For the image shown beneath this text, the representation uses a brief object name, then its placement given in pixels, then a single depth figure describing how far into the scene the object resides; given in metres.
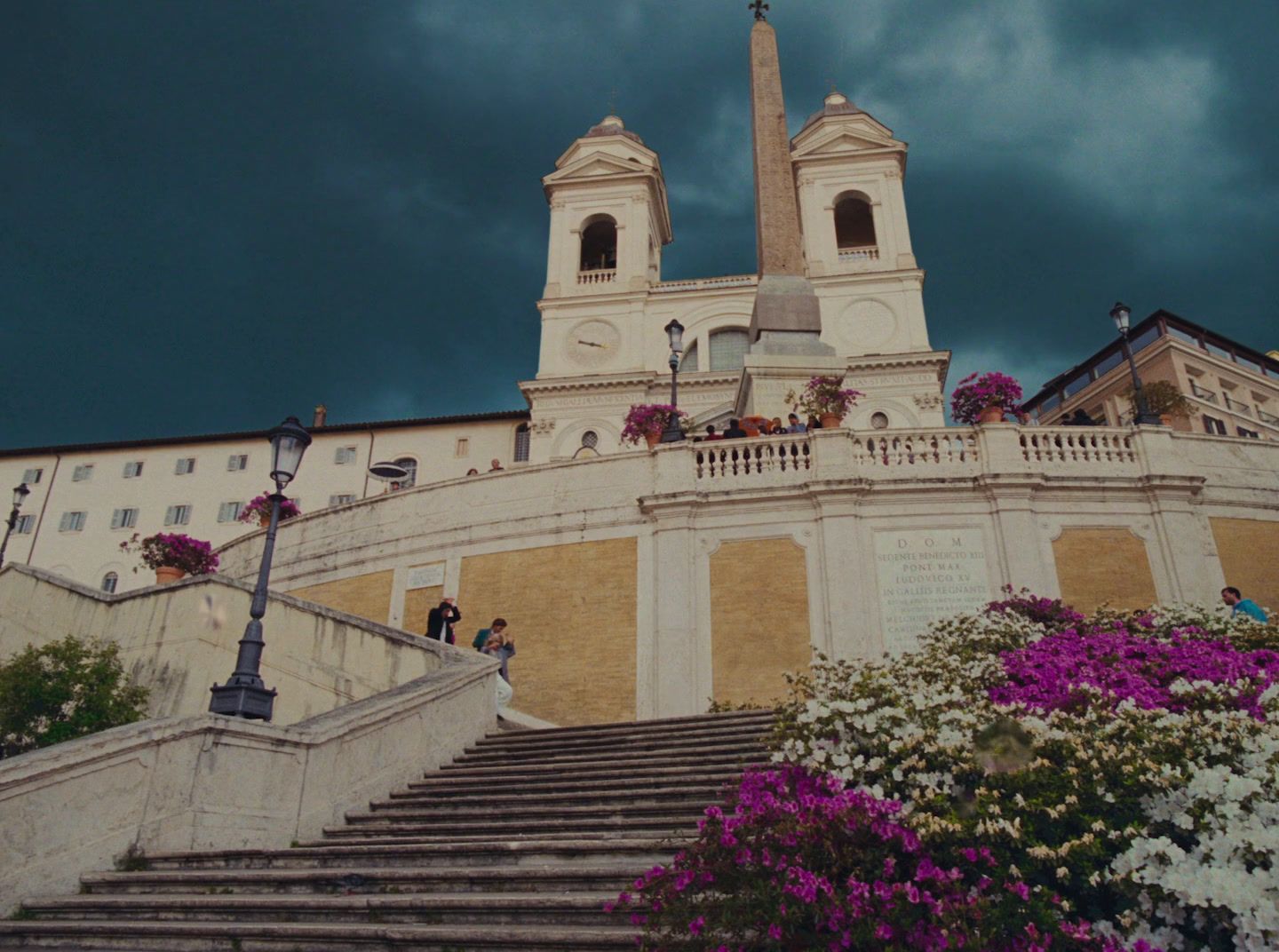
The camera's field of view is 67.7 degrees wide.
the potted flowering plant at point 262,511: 21.77
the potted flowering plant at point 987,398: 17.47
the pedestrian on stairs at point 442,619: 15.45
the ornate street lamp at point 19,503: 24.16
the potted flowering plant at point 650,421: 20.27
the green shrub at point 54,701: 10.83
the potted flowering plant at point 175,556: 20.00
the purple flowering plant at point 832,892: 4.68
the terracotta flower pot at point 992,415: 17.33
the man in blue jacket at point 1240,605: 12.03
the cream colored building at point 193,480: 49.41
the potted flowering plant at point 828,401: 18.06
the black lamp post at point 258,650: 9.23
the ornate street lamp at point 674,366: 17.91
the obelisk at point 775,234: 24.09
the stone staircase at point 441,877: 5.89
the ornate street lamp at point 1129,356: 17.12
